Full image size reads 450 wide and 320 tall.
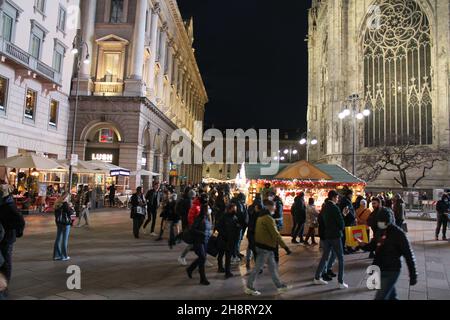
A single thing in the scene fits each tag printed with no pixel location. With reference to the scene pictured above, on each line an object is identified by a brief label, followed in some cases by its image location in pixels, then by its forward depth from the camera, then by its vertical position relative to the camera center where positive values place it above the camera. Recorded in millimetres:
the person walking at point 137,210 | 12102 -993
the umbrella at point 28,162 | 16641 +980
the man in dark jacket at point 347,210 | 9914 -614
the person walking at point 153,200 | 13320 -660
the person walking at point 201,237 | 6859 -1140
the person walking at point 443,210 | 13143 -701
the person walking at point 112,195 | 23484 -885
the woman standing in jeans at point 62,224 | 8359 -1114
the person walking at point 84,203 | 14405 -1062
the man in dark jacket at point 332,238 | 6777 -1042
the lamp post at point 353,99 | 23523 +7232
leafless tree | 35281 +3803
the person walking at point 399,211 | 10148 -624
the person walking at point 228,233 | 7455 -1090
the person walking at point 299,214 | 11992 -950
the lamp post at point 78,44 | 26133 +11394
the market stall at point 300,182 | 15148 +341
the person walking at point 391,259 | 4554 -976
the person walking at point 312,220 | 12023 -1187
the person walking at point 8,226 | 5680 -821
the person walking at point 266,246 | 6129 -1132
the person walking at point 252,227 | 8134 -1035
